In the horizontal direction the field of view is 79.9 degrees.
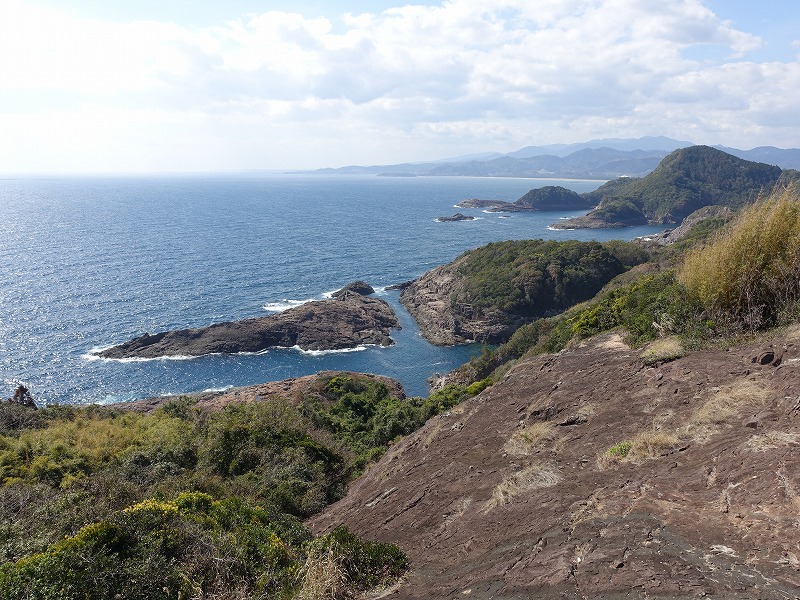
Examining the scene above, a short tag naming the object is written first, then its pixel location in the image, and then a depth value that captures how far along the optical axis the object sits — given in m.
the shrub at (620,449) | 9.97
